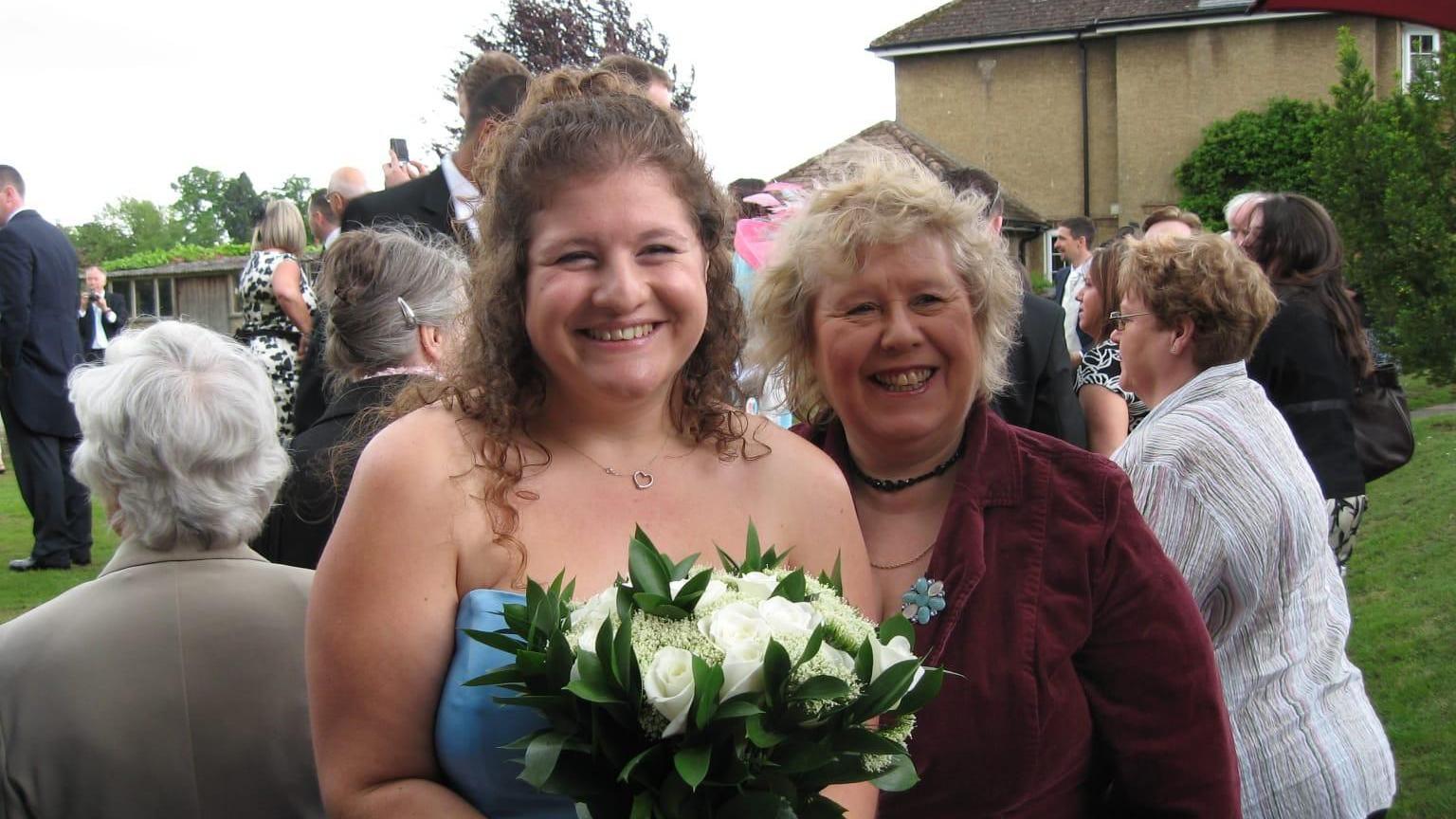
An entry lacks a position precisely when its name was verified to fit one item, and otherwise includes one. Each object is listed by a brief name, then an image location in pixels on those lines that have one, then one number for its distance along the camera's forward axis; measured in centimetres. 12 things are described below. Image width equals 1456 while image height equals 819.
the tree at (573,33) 2416
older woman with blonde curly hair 253
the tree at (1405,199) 740
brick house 3070
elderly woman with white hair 280
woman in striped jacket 316
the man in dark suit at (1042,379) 488
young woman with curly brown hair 211
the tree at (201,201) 11969
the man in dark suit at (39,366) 905
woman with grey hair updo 379
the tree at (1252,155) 2991
